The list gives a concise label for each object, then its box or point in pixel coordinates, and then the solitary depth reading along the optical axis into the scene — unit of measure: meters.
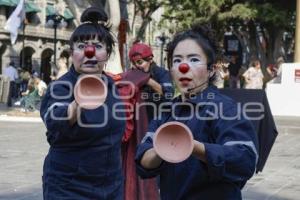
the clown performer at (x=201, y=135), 3.23
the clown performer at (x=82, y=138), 4.36
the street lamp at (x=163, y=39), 53.53
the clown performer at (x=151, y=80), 7.11
